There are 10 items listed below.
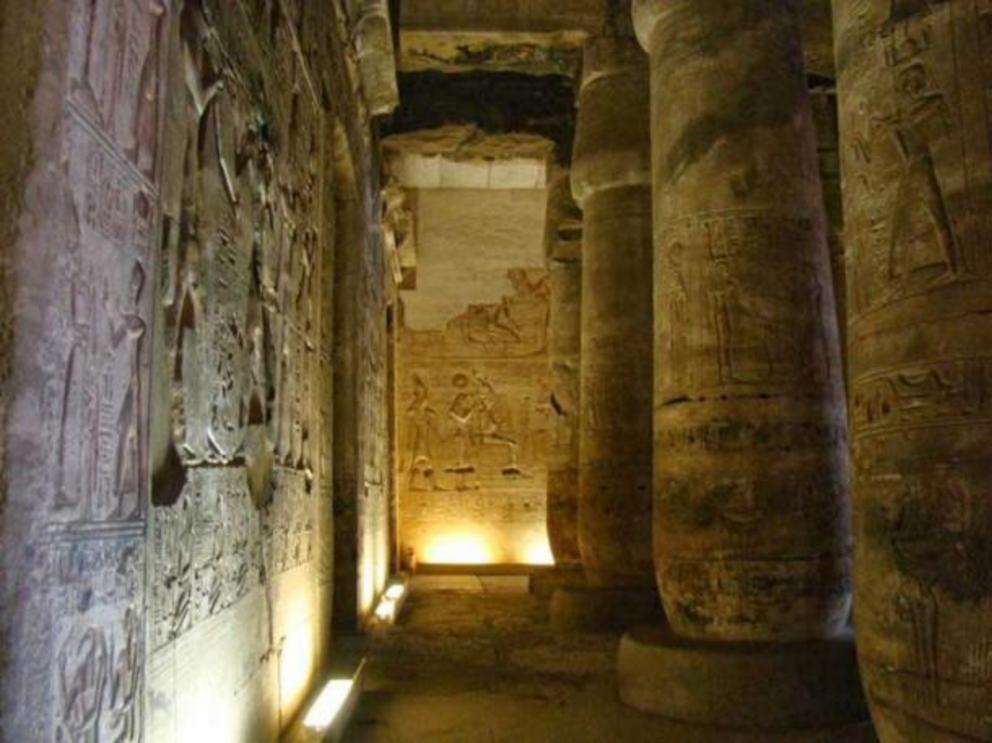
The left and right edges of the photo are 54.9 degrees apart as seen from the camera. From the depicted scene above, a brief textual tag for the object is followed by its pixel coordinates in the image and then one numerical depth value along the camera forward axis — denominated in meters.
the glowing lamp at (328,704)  4.38
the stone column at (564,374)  10.73
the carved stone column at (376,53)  7.20
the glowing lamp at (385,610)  8.57
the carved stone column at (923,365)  2.34
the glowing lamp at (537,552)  15.34
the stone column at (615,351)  7.96
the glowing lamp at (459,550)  15.16
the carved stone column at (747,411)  4.79
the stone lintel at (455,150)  11.03
